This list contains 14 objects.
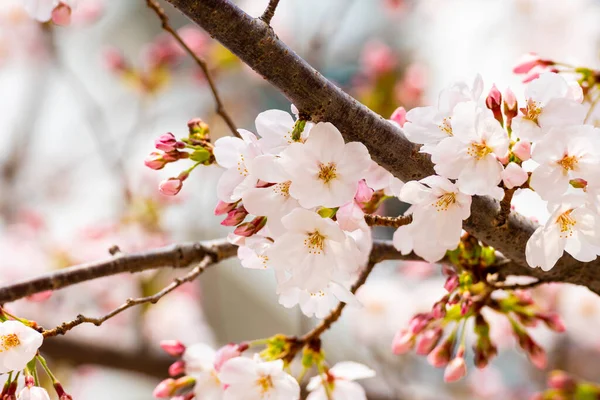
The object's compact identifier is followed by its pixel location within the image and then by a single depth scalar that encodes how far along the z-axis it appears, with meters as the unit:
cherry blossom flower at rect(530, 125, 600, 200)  1.24
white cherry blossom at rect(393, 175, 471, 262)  1.25
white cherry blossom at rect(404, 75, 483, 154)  1.25
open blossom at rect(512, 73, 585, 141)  1.24
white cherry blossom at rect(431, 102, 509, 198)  1.24
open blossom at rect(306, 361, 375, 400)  1.33
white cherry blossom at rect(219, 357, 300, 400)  1.30
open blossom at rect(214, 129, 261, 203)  1.25
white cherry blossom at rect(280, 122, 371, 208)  1.24
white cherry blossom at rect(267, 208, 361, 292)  1.25
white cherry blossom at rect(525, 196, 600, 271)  1.25
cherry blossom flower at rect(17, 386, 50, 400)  1.25
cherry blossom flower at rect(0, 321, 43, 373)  1.25
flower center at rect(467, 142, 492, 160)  1.24
